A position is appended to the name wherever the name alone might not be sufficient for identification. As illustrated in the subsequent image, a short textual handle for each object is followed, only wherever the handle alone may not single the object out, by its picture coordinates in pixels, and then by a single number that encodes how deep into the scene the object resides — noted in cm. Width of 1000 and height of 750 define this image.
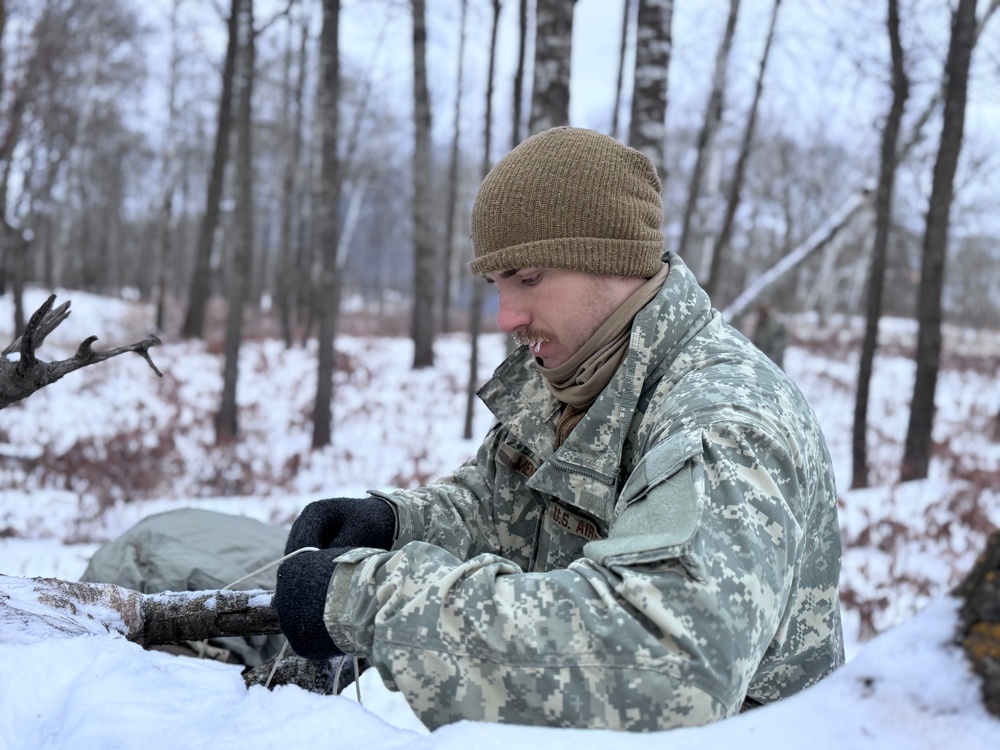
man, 119
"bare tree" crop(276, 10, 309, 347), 1619
